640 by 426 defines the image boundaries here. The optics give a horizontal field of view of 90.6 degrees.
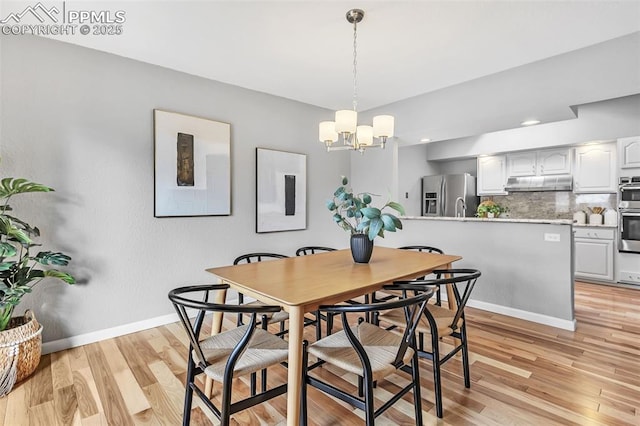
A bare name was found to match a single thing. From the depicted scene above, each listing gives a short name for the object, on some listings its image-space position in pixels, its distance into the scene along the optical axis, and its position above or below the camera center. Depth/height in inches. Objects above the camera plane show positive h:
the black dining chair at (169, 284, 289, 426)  52.5 -27.3
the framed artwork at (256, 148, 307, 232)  149.8 +11.0
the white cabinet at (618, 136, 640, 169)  163.3 +32.1
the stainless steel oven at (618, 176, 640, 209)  163.6 +10.9
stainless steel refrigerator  222.1 +12.8
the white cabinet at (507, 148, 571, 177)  191.9 +32.3
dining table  54.9 -15.0
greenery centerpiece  82.5 -1.7
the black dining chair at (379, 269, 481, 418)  68.5 -26.4
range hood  191.8 +19.1
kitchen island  118.3 -19.7
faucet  221.8 +3.6
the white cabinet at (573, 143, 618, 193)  174.9 +25.3
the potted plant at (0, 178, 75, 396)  78.9 -19.5
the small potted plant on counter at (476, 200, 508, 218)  189.5 +1.9
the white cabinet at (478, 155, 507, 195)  217.3 +27.0
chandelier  90.3 +25.4
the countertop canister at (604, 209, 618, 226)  176.3 -2.0
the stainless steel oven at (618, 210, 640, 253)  163.8 -9.1
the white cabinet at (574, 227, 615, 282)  174.4 -22.3
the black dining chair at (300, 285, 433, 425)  52.5 -27.2
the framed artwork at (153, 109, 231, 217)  120.2 +18.9
